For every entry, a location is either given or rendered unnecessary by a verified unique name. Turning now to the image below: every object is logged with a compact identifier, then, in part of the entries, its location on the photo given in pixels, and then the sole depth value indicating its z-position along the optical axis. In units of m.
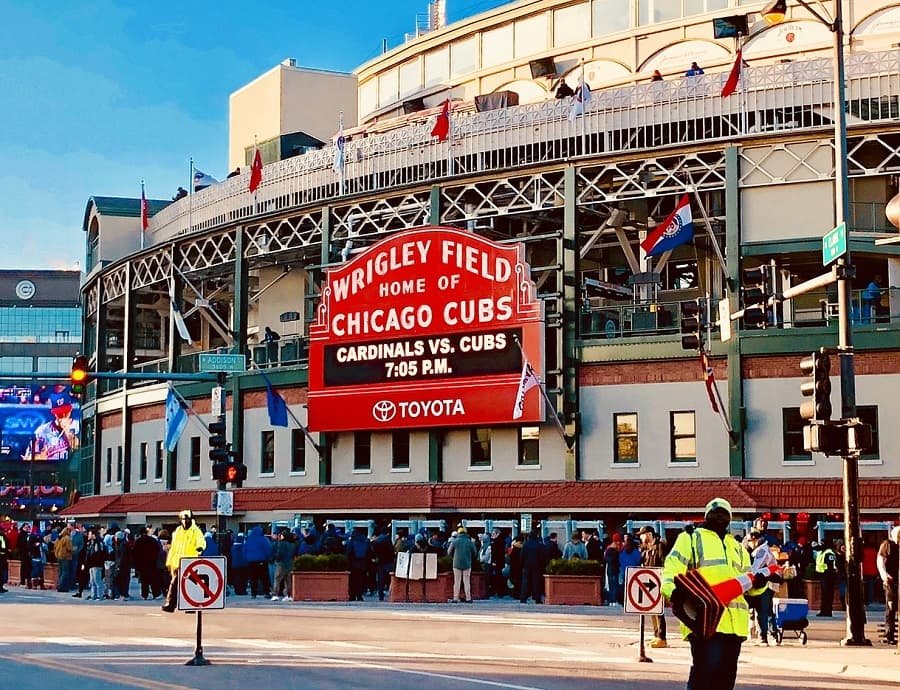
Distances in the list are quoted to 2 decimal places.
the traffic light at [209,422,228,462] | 35.31
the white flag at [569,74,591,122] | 43.16
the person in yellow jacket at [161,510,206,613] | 26.75
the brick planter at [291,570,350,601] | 33.34
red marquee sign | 43.06
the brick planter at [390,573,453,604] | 32.91
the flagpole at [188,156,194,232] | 57.28
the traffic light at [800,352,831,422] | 21.78
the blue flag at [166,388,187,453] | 48.53
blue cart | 21.58
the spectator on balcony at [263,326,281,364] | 51.66
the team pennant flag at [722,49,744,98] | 39.66
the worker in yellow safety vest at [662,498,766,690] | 10.89
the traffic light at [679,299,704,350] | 27.31
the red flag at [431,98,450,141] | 45.31
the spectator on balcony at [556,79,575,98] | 46.19
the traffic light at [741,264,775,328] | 24.16
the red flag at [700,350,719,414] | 36.86
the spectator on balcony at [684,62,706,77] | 42.96
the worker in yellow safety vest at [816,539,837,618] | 28.58
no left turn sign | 17.94
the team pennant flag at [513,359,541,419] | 41.34
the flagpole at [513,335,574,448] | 42.16
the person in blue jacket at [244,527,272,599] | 36.50
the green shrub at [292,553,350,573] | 33.34
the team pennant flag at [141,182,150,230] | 61.00
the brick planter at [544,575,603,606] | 31.73
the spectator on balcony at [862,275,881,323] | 38.84
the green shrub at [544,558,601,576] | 31.84
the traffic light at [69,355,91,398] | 34.25
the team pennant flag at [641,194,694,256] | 39.94
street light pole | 21.58
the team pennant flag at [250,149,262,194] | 51.41
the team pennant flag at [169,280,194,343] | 50.03
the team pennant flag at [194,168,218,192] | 59.22
